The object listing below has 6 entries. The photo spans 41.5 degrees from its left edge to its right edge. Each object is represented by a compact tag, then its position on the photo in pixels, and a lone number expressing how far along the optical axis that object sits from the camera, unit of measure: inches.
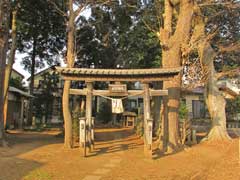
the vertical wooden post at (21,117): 998.2
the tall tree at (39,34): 770.8
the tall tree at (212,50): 701.6
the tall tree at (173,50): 532.1
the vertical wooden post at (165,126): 525.3
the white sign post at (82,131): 470.0
